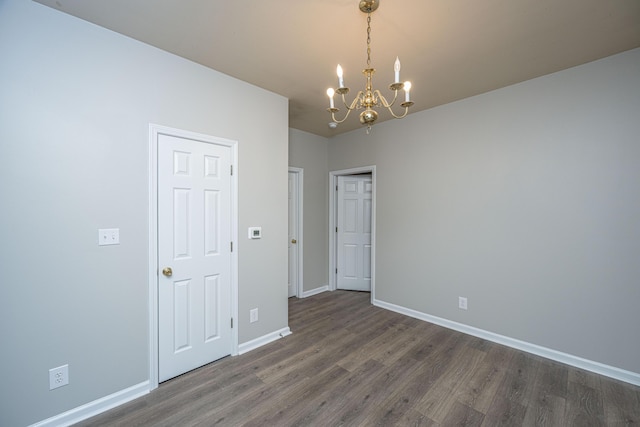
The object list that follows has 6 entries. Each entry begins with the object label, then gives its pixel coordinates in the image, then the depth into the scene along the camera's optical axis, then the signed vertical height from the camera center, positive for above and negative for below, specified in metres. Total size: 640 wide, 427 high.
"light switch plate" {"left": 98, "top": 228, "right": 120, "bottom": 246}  1.79 -0.16
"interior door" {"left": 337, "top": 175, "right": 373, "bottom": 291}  4.41 -0.32
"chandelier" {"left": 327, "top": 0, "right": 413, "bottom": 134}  1.55 +0.74
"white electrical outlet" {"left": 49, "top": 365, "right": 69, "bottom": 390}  1.62 -1.07
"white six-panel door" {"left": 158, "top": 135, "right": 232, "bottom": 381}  2.08 -0.36
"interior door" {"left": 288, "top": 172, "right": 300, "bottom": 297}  4.10 -0.33
